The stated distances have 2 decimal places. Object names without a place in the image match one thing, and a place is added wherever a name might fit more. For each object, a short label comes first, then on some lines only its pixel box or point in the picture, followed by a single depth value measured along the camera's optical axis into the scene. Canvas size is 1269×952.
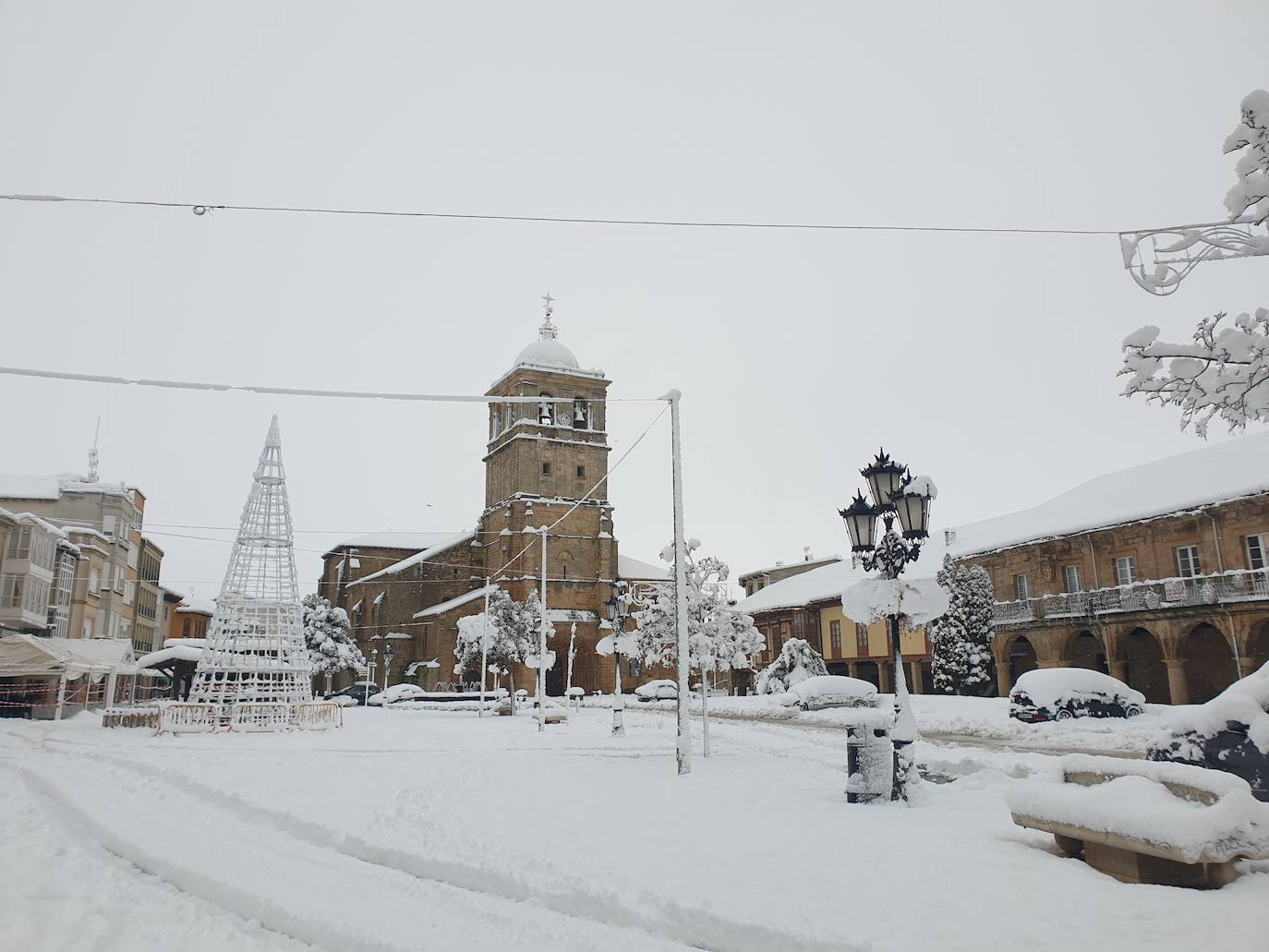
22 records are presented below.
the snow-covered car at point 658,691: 49.50
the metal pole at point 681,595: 12.95
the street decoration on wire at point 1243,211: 6.71
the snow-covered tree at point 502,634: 48.50
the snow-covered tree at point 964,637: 36.28
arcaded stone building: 27.33
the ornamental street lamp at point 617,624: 22.81
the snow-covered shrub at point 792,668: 41.78
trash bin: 9.57
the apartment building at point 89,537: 41.72
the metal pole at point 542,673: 25.00
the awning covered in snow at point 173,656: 33.34
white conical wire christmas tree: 25.81
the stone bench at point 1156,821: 5.53
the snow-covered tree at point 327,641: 48.47
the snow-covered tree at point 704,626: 22.84
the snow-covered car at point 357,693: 53.28
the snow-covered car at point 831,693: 33.47
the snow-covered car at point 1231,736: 6.93
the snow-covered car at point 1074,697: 21.38
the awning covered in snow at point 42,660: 27.36
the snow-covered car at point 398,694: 48.09
